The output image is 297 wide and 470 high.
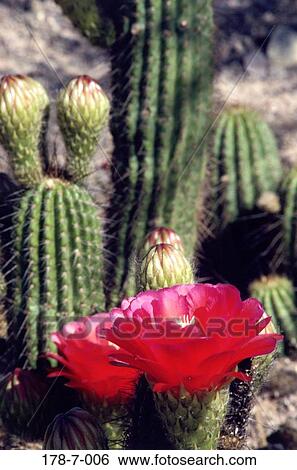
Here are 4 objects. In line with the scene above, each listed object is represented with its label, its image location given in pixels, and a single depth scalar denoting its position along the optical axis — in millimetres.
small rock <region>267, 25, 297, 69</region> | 1455
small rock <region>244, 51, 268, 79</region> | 1449
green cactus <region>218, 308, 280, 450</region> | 646
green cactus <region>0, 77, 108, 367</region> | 799
